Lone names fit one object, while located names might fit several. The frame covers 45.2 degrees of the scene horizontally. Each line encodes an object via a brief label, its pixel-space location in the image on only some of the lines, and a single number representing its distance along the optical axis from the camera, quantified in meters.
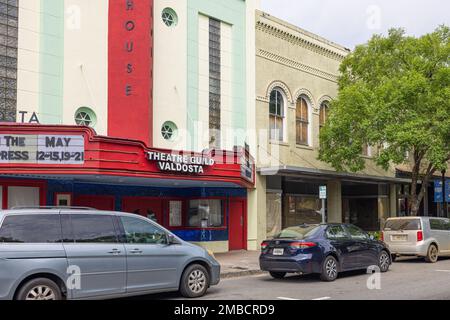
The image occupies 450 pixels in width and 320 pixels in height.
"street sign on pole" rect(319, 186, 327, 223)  19.11
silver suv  17.48
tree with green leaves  20.14
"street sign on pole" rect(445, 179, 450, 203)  27.89
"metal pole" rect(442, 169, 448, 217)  27.46
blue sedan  12.93
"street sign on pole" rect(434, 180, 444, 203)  27.78
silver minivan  8.63
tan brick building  22.67
